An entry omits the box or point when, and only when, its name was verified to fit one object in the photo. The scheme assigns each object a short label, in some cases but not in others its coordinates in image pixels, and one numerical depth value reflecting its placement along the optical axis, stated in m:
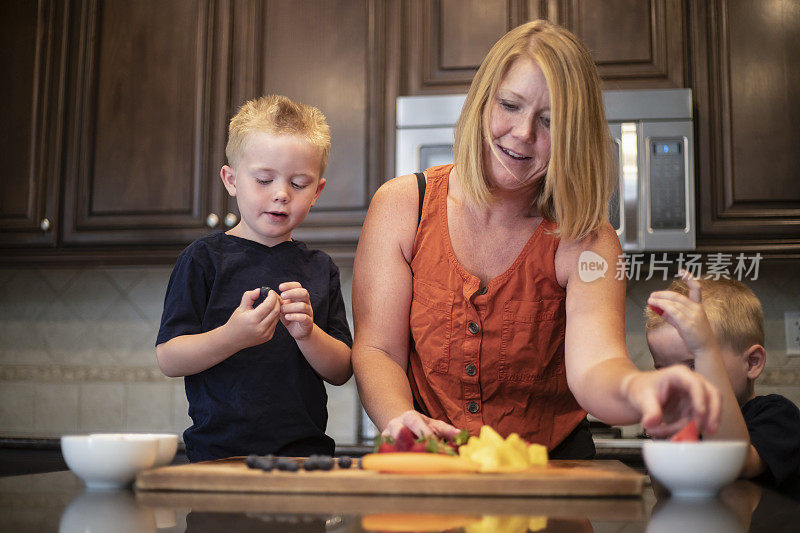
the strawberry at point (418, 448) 0.88
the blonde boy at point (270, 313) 1.17
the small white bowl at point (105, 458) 0.82
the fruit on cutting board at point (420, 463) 0.84
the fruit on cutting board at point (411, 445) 0.88
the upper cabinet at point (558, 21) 2.43
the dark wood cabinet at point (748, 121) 2.38
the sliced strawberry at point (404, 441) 0.88
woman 1.20
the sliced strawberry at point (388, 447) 0.89
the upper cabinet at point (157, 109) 2.54
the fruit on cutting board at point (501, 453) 0.84
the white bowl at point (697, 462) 0.78
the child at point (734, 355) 1.10
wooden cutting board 0.81
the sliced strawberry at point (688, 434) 0.82
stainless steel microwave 2.34
